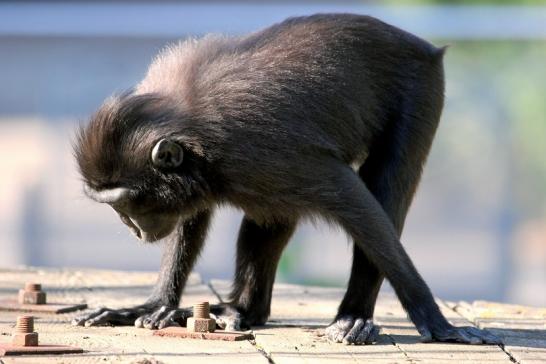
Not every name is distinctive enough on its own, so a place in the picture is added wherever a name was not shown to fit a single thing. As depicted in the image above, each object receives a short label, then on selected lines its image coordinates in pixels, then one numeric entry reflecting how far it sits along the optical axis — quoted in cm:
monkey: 1253
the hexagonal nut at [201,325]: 1230
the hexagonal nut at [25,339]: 1092
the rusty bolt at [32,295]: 1383
